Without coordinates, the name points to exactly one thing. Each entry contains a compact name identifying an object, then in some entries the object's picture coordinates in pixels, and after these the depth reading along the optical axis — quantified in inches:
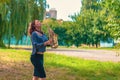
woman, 195.1
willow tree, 796.0
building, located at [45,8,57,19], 2939.0
